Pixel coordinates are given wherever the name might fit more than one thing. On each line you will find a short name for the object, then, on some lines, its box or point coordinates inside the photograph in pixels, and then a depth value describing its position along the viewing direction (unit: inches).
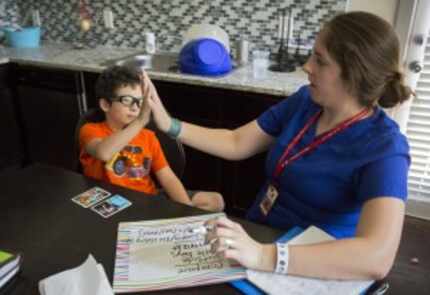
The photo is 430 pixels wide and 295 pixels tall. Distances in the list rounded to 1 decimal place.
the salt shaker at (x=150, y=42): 114.5
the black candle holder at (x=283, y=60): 97.5
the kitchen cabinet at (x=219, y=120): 88.4
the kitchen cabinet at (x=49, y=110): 105.7
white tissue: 34.0
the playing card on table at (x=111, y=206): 46.1
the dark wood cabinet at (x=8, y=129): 111.0
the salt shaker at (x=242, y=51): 104.4
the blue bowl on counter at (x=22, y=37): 122.6
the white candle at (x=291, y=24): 101.5
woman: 36.3
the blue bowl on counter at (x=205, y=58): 92.2
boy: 61.3
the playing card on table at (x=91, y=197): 47.7
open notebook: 36.0
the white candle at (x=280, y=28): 103.0
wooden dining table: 37.5
